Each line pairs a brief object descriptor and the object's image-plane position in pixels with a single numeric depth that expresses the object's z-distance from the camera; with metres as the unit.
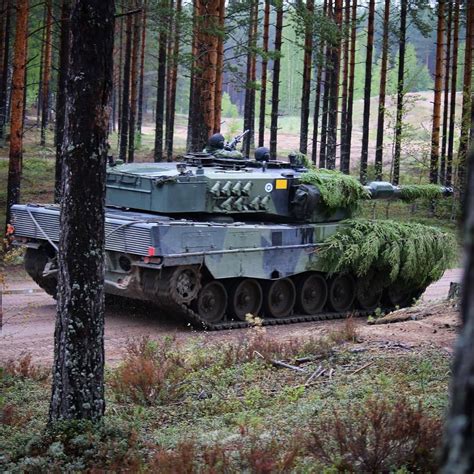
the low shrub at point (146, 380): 17.11
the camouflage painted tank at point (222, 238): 26.33
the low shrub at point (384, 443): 10.80
